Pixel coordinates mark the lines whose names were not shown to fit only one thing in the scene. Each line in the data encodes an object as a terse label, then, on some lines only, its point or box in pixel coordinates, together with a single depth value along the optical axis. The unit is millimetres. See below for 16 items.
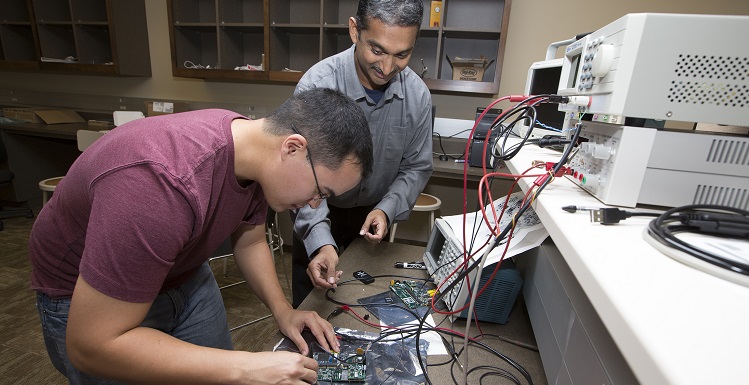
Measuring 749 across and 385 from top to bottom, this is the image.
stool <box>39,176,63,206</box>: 2576
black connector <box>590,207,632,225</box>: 542
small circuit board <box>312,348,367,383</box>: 723
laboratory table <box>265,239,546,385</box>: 789
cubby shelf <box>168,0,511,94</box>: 2607
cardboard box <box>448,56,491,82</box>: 2547
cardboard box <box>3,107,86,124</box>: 3340
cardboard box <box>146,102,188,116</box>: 3484
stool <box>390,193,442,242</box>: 2445
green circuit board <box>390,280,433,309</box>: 1003
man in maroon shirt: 578
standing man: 1174
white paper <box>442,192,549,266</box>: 815
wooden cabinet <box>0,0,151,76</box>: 3160
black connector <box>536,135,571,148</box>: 795
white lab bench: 279
